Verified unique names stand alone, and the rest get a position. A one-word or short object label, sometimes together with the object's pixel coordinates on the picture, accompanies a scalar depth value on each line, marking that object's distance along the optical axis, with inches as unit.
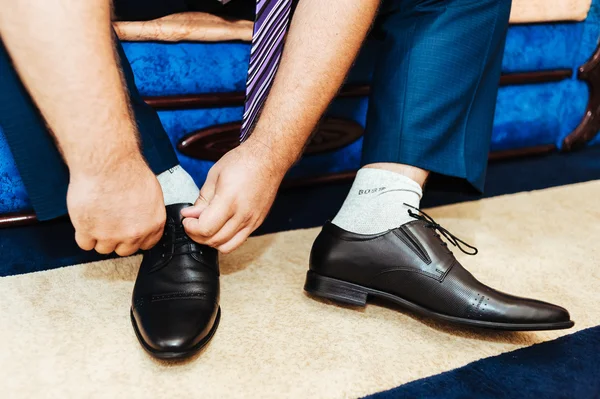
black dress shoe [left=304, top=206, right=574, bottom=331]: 25.9
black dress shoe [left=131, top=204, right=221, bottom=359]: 24.0
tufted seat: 34.3
